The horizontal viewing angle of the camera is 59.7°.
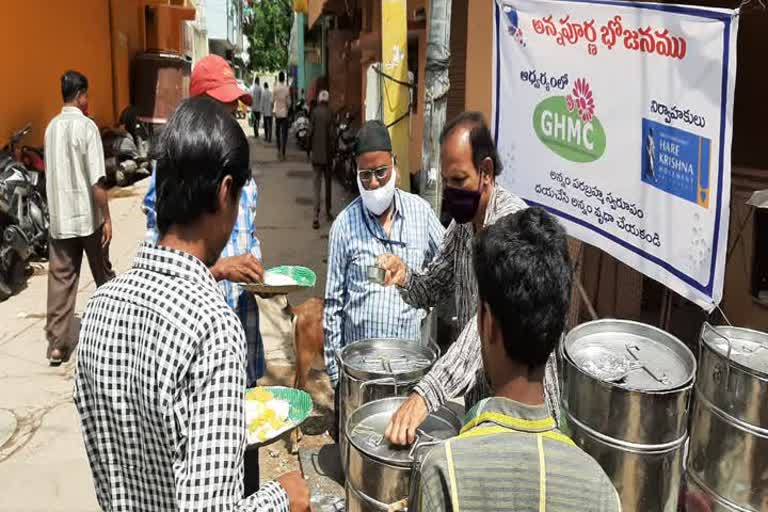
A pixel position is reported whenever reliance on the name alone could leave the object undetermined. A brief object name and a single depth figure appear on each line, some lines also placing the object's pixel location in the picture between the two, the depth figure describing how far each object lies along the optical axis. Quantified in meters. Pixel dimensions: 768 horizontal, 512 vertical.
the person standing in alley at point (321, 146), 10.08
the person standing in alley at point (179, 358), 1.18
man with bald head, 1.94
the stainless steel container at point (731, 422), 2.18
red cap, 2.98
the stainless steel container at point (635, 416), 2.09
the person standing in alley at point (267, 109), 20.41
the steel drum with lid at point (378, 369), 2.40
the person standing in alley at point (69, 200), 4.97
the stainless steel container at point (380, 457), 1.92
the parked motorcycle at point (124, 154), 13.02
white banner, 2.43
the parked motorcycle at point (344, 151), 12.16
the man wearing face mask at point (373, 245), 3.11
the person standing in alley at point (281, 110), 17.45
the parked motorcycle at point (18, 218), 6.74
